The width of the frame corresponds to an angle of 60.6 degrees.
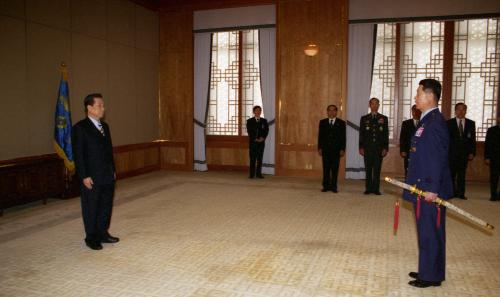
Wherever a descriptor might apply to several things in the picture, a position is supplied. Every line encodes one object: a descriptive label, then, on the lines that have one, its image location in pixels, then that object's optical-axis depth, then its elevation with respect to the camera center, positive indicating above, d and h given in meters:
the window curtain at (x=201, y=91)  9.58 +0.71
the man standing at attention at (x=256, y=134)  8.53 -0.23
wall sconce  8.64 +1.49
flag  6.15 -0.07
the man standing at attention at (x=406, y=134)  6.63 -0.14
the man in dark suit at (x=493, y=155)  6.24 -0.43
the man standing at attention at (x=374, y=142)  6.76 -0.28
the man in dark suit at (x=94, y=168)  3.94 -0.43
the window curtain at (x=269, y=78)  9.02 +0.96
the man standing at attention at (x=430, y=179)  3.03 -0.39
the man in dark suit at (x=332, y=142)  7.00 -0.29
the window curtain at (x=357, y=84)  8.44 +0.80
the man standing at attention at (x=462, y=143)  6.40 -0.27
